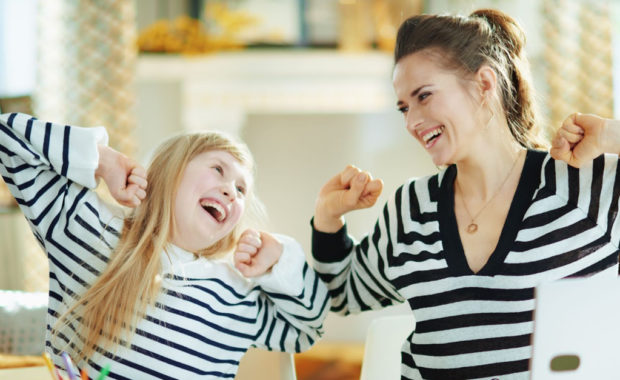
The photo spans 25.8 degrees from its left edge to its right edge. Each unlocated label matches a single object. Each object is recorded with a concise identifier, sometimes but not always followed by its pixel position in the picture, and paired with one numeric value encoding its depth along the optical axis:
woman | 1.94
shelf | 5.28
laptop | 1.57
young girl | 1.96
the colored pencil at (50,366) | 1.62
